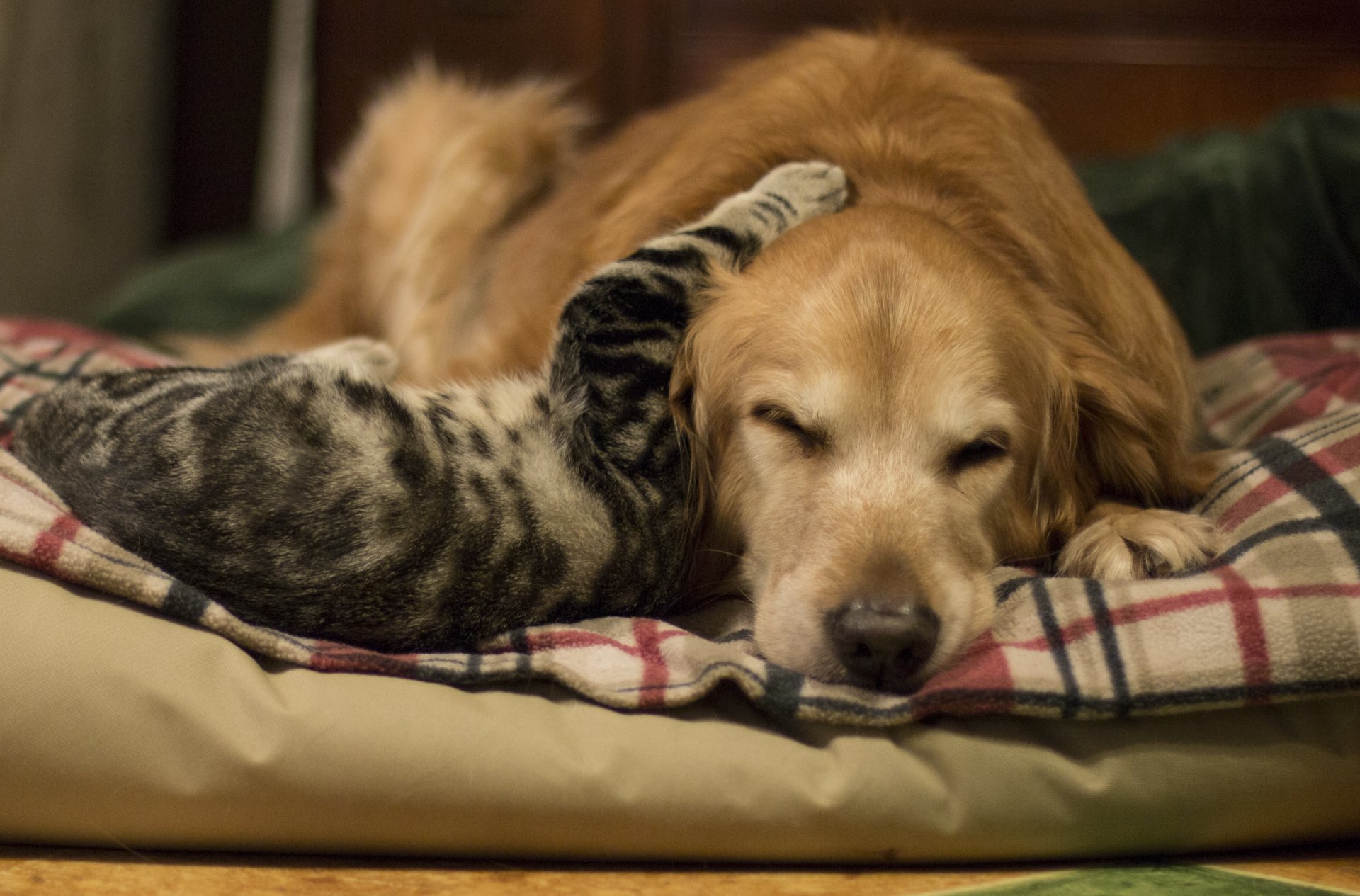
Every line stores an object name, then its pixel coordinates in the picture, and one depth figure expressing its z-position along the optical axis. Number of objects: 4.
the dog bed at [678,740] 1.75
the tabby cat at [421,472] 1.80
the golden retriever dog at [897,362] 1.80
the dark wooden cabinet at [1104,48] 2.92
